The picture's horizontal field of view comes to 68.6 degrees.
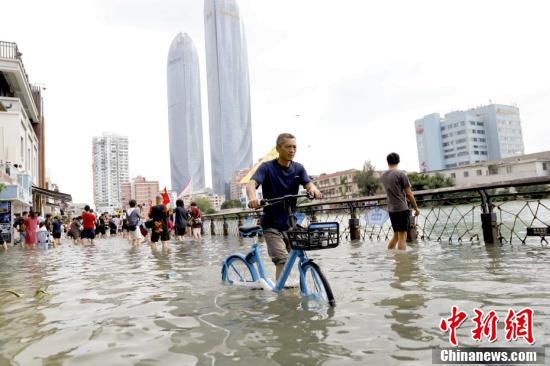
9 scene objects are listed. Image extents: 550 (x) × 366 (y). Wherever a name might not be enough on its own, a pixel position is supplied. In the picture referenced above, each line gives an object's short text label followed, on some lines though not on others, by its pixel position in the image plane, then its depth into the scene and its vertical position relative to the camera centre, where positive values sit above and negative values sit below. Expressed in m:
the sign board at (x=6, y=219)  22.41 +0.87
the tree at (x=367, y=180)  80.75 +5.92
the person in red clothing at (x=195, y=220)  18.38 +0.05
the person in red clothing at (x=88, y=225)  18.52 +0.18
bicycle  3.76 -0.45
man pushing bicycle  4.60 +0.34
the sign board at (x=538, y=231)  7.58 -0.64
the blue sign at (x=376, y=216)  11.20 -0.21
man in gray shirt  7.63 +0.22
